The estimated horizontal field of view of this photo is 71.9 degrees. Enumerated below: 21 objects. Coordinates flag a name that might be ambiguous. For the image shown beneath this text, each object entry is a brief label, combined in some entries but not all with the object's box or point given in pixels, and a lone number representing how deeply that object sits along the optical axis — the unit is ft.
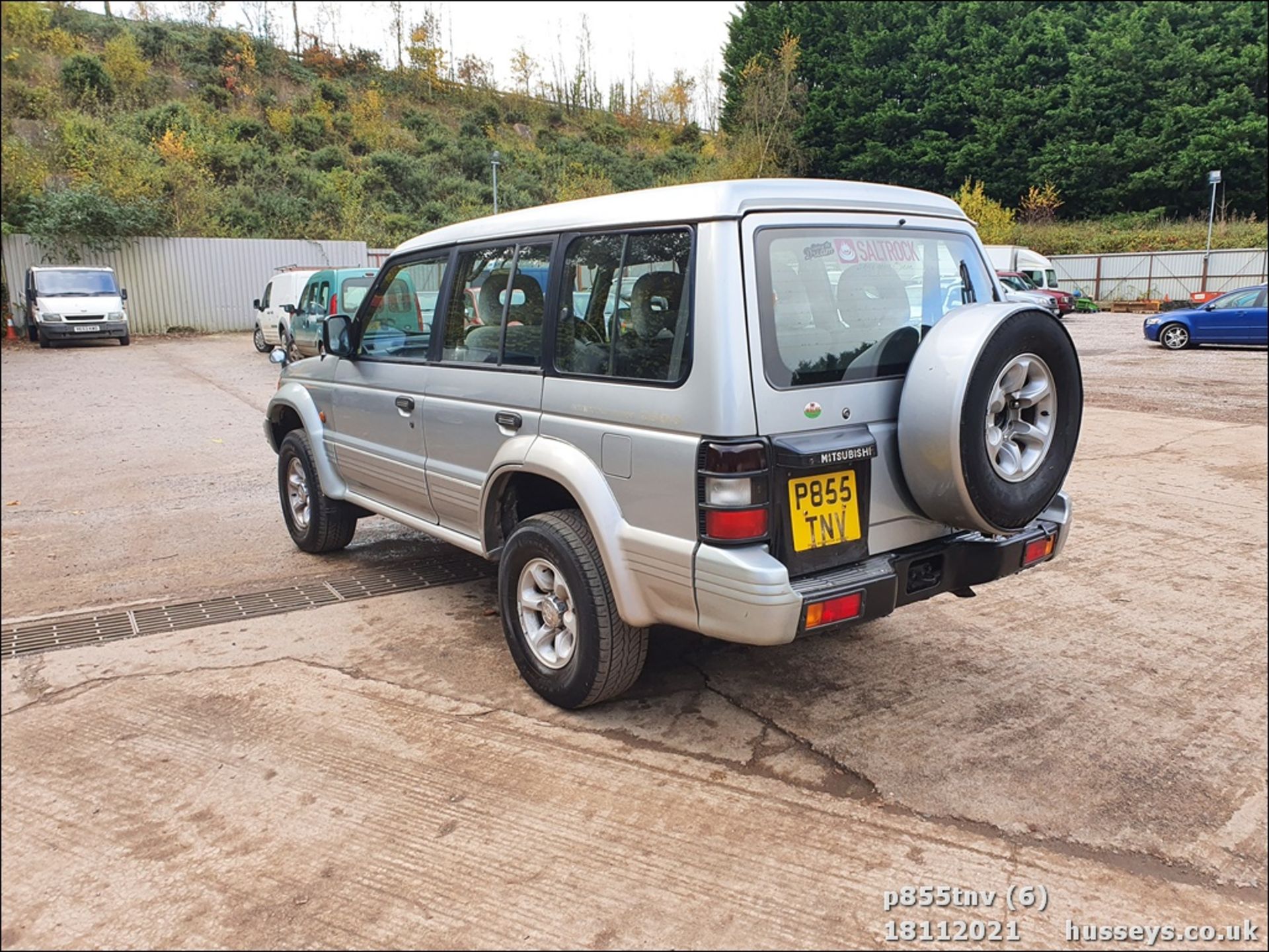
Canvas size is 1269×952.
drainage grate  14.35
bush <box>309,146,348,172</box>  125.29
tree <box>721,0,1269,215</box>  100.68
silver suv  9.54
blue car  55.31
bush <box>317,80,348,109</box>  150.30
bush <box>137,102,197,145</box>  112.88
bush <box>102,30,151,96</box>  116.67
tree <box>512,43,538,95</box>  183.93
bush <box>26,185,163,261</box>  78.84
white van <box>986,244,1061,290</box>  101.55
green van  50.11
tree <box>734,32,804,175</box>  134.82
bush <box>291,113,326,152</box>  133.49
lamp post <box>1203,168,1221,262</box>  97.21
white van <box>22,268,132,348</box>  64.69
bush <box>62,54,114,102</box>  101.45
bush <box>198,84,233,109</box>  136.05
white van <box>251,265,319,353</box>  64.75
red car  89.64
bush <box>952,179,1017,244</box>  123.75
